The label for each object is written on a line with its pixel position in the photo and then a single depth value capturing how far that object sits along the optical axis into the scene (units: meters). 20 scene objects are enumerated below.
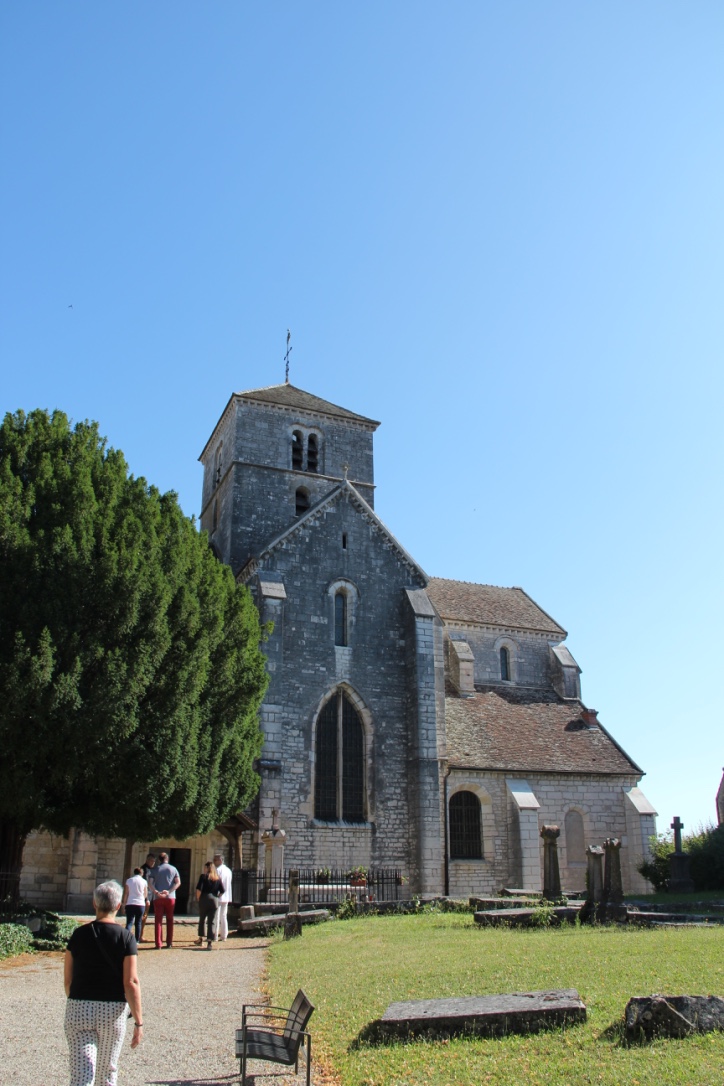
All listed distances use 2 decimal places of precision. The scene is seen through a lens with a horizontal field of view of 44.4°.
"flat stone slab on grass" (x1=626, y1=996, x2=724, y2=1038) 7.44
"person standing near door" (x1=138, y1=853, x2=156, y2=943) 18.09
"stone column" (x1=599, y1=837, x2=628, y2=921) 16.80
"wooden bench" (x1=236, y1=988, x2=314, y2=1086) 6.88
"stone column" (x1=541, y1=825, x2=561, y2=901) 22.11
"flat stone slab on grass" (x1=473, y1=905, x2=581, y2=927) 16.86
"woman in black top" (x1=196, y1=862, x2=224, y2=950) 17.47
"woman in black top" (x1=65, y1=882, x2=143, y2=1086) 5.94
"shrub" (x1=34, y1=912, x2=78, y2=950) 16.56
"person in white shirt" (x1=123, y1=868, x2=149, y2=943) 16.20
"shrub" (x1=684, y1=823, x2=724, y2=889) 27.42
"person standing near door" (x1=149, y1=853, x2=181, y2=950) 17.52
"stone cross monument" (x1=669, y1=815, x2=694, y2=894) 27.25
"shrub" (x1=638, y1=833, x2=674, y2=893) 29.39
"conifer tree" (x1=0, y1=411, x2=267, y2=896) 17.36
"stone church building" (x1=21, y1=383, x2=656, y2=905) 26.27
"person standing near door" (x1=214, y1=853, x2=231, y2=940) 18.34
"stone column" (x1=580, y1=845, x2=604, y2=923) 17.81
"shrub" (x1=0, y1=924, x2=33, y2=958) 15.19
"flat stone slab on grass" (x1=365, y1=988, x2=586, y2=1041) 8.02
